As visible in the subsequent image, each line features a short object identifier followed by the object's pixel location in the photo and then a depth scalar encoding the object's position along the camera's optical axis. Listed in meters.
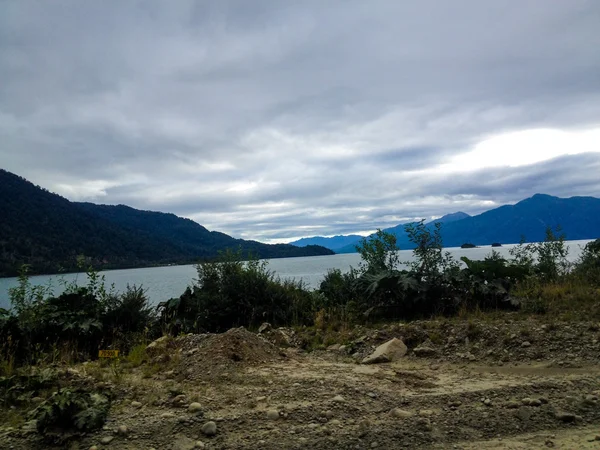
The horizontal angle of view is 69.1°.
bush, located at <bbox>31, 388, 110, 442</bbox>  3.85
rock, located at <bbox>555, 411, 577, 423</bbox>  3.92
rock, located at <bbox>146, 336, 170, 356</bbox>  7.07
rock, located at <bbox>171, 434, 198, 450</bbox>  3.64
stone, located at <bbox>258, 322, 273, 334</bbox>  9.17
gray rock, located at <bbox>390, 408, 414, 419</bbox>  4.06
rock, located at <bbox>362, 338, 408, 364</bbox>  6.51
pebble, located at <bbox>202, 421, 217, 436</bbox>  3.84
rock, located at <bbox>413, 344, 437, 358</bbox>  6.66
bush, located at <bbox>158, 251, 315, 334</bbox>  9.98
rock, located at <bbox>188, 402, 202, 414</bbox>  4.23
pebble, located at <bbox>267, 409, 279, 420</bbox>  4.10
